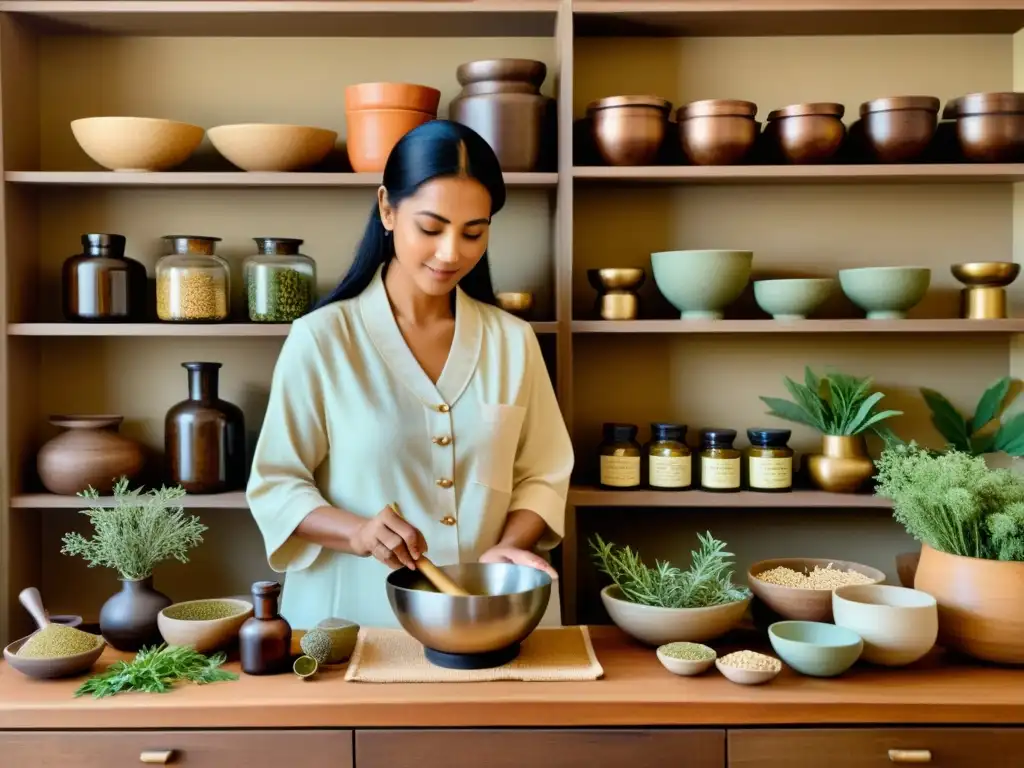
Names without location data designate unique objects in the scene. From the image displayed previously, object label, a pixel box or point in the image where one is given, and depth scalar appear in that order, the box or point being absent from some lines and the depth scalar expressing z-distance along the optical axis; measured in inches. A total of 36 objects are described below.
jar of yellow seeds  95.1
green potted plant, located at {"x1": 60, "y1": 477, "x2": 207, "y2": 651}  67.5
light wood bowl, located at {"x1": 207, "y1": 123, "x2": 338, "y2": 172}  93.9
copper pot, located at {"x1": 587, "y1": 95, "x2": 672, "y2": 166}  94.6
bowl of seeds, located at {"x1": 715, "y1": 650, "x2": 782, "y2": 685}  62.1
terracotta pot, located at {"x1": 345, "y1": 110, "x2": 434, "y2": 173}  93.3
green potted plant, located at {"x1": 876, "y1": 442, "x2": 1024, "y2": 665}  65.4
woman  74.2
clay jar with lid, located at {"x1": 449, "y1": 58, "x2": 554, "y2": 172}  93.5
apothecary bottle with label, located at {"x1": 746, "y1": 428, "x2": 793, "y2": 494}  96.1
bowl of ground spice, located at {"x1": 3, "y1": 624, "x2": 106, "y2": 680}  62.4
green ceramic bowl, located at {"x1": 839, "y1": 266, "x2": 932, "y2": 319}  95.3
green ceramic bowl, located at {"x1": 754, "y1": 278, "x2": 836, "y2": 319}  96.4
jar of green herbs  95.5
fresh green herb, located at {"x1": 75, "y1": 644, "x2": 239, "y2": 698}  61.3
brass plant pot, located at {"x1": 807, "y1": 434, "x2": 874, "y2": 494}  96.6
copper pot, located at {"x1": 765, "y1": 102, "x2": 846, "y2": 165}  94.8
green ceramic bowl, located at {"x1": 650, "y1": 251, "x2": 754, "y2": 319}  95.2
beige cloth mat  62.4
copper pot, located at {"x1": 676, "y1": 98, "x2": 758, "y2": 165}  94.5
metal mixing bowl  60.5
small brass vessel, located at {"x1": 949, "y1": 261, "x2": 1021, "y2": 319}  96.7
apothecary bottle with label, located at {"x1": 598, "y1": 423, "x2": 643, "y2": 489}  97.0
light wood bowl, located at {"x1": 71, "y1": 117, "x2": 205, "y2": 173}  93.4
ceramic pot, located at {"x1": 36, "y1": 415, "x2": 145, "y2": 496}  94.7
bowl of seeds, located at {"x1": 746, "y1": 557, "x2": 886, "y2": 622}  69.4
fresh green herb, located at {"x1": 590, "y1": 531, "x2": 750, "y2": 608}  69.6
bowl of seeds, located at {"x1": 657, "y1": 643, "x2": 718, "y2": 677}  63.5
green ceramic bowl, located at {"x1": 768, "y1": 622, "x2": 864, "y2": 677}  62.6
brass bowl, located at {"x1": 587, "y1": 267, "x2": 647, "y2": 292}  97.3
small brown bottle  63.6
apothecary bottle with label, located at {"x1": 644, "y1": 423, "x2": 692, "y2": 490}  96.6
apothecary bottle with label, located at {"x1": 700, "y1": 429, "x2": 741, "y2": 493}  96.4
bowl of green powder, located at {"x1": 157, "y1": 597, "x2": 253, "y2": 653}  65.7
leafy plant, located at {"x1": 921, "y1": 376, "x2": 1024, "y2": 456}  99.7
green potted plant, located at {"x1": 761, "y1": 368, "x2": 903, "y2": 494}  96.6
